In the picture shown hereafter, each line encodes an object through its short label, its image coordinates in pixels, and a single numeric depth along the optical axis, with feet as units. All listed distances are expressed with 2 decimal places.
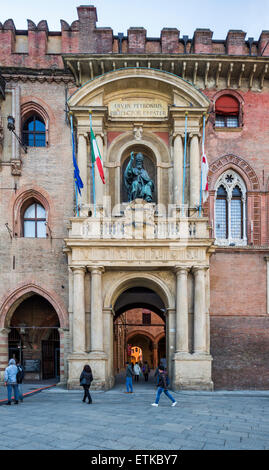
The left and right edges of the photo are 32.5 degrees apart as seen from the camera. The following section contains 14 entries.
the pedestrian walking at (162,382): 44.68
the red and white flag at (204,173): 60.70
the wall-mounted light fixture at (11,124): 62.87
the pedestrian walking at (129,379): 58.13
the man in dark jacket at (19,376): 47.74
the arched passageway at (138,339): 111.34
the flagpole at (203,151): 62.03
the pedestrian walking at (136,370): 73.36
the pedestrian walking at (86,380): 47.85
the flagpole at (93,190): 62.12
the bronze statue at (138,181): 64.39
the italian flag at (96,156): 60.70
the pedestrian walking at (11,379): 46.73
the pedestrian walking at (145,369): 77.54
